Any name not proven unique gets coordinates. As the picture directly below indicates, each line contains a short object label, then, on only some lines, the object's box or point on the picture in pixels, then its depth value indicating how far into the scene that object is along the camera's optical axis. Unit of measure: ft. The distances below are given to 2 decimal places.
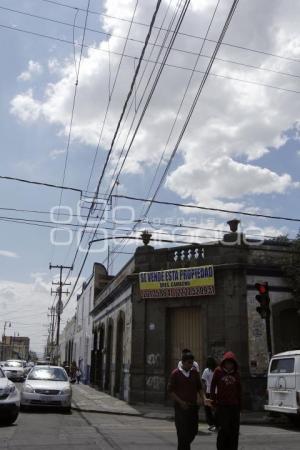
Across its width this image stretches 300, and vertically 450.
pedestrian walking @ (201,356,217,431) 41.78
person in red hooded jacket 24.50
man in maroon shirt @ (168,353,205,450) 24.48
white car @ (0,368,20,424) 40.40
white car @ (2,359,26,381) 122.72
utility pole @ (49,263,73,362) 177.93
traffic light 52.54
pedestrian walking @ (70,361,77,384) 116.86
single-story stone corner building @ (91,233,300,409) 60.54
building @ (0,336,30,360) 435.94
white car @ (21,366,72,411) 53.31
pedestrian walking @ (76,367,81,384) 119.44
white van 42.98
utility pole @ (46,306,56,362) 264.31
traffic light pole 52.65
